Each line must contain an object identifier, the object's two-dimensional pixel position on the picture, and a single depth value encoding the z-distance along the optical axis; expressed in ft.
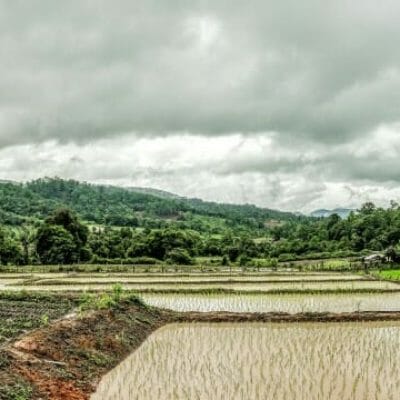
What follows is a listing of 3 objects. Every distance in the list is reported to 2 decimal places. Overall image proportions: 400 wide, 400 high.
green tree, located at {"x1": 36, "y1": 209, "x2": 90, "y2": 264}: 150.41
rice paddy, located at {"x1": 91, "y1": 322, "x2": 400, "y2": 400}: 33.22
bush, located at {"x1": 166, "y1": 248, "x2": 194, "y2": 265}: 151.27
